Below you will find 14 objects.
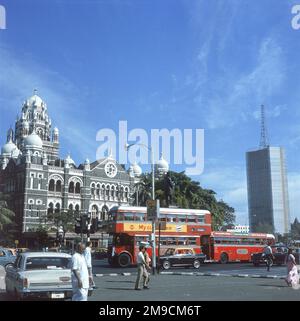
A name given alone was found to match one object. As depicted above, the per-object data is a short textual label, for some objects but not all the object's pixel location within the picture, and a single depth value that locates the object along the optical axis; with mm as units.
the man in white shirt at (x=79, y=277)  8992
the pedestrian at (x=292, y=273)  15898
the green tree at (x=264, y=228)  98719
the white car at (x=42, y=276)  11508
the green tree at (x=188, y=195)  63134
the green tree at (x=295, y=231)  107750
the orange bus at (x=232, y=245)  37438
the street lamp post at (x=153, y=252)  24070
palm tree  57338
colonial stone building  76500
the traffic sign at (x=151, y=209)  24062
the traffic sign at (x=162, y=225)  25659
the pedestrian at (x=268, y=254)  25234
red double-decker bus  32844
